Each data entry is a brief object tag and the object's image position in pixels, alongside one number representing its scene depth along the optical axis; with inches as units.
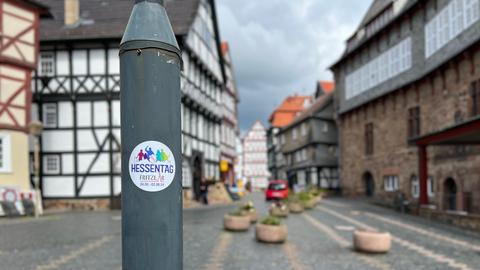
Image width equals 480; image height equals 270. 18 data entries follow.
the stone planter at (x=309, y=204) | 801.6
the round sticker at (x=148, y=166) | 104.0
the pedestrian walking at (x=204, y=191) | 959.9
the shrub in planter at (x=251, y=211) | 542.8
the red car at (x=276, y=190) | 1147.3
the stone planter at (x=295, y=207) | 737.0
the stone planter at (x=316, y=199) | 898.7
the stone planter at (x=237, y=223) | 469.7
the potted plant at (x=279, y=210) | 645.3
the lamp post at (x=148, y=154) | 103.5
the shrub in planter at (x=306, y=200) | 794.3
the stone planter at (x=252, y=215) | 540.7
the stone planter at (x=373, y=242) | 347.3
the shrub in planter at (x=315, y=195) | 901.0
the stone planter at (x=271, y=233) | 389.4
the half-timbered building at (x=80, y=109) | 794.8
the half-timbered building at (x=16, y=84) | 652.7
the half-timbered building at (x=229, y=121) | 1471.5
